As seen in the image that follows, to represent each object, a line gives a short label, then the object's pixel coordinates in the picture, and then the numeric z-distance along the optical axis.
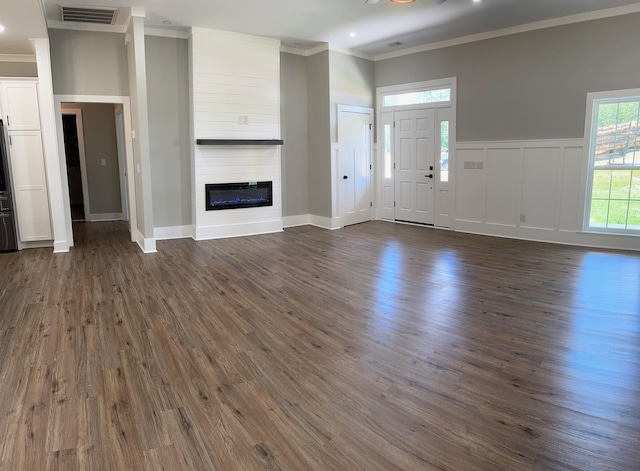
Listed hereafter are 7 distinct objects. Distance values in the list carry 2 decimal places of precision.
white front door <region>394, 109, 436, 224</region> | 7.78
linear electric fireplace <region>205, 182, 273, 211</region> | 7.01
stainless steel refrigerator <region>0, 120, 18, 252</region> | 6.02
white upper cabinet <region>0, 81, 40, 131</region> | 6.03
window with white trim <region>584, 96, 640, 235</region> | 5.82
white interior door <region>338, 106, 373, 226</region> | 7.88
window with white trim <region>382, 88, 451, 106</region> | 7.46
